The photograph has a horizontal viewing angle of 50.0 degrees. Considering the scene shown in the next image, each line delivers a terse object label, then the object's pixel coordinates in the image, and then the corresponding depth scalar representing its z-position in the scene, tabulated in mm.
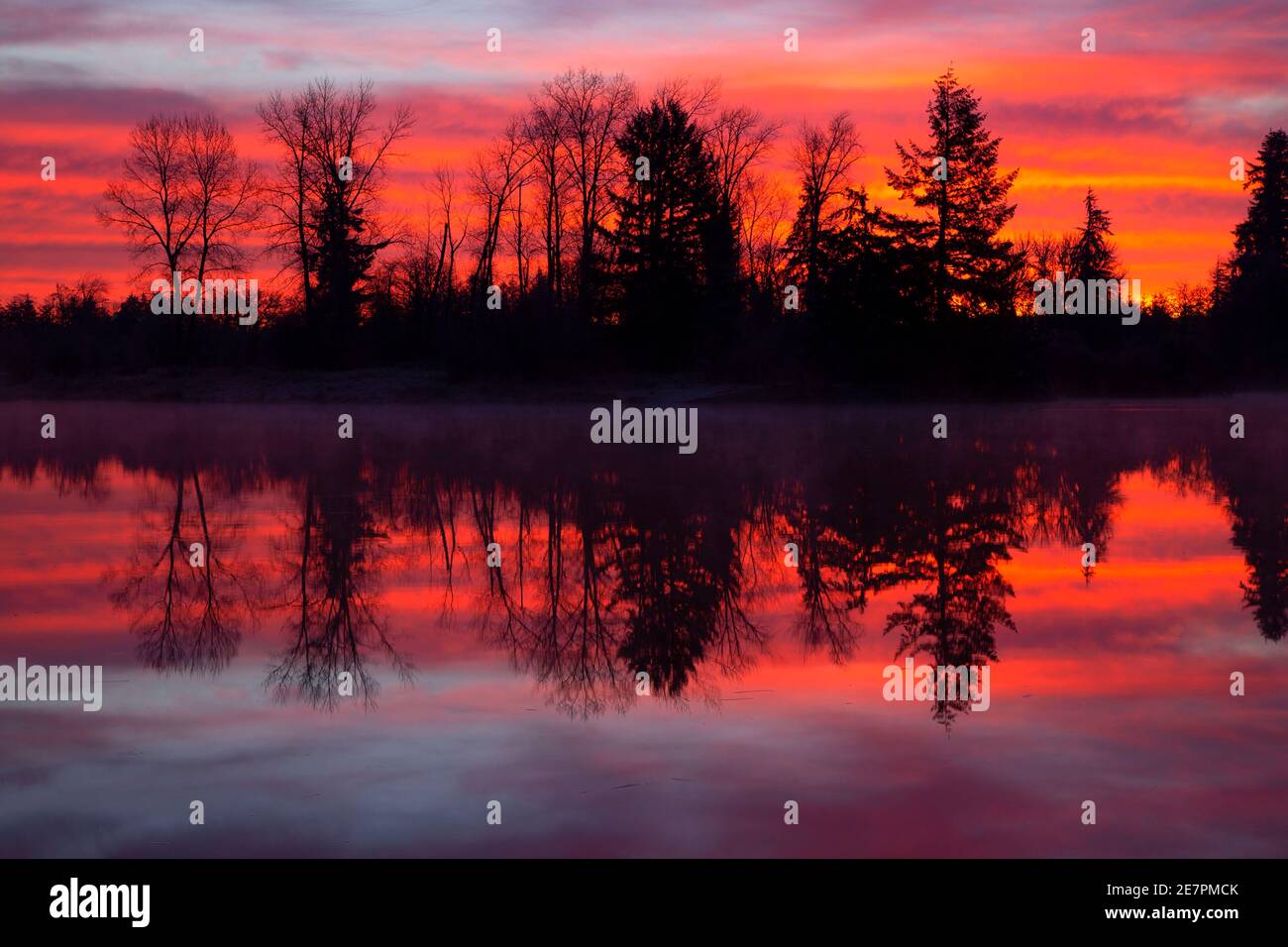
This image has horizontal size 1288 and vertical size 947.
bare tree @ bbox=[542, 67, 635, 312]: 62656
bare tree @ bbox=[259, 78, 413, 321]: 63031
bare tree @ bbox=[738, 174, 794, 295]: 67375
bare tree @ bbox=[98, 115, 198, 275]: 61066
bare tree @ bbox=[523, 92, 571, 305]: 62938
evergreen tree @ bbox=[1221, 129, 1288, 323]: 89688
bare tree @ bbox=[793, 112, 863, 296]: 67000
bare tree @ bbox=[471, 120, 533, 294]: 64438
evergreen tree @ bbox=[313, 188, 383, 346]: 63344
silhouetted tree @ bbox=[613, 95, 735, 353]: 58281
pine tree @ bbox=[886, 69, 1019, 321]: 53031
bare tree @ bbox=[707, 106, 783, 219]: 67938
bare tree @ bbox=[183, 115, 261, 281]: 61250
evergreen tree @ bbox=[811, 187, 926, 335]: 50781
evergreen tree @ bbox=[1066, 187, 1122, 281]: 92438
